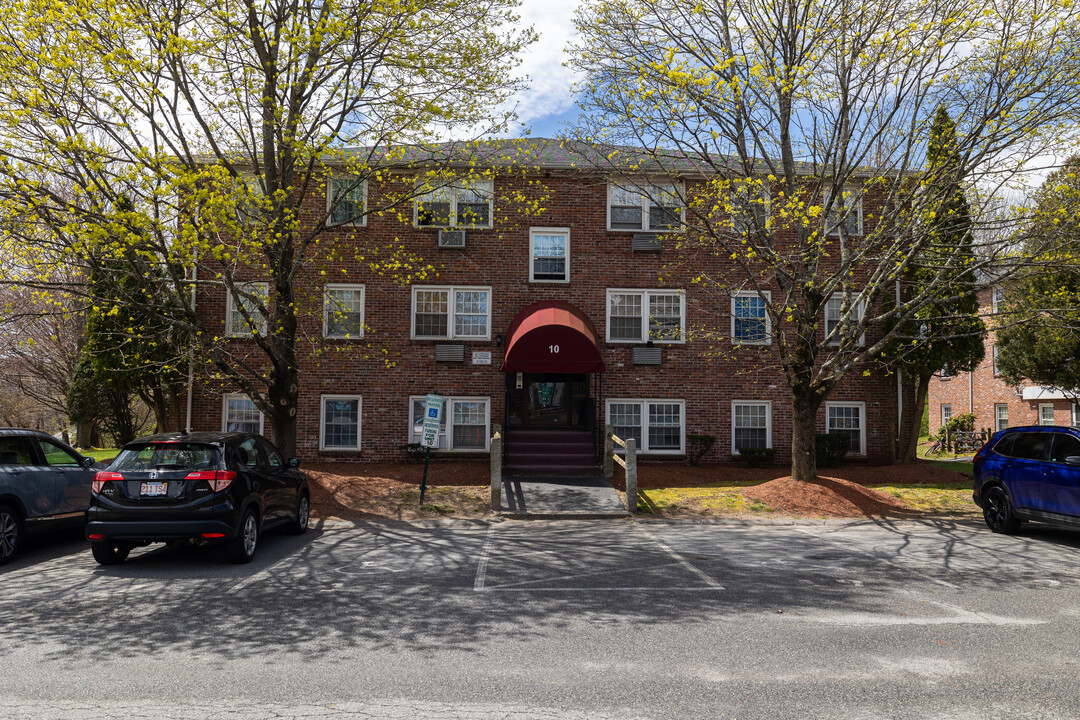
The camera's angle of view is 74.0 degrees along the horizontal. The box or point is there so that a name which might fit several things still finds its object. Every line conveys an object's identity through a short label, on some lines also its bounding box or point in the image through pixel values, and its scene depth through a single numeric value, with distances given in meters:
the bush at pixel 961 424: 31.41
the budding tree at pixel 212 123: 10.79
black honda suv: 8.45
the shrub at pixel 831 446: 19.66
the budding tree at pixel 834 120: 11.98
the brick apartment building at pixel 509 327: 19.23
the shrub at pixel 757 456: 19.31
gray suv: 9.17
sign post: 13.35
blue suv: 10.29
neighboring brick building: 27.88
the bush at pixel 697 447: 19.31
